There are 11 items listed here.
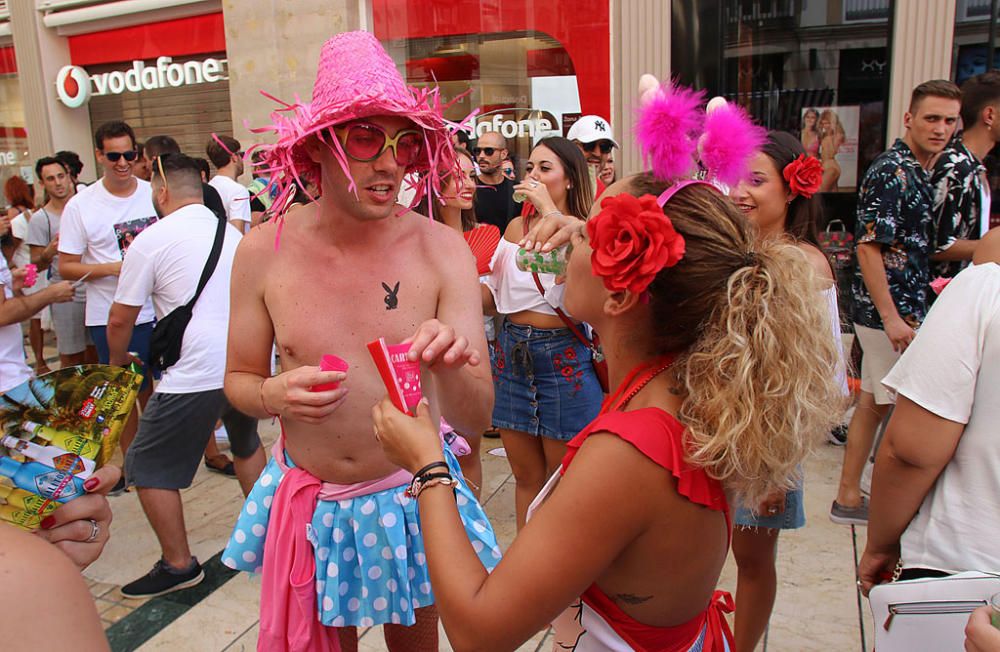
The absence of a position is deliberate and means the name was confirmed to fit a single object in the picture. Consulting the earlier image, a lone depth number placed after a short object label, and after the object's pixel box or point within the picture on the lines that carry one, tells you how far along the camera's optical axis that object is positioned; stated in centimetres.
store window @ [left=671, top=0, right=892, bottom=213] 722
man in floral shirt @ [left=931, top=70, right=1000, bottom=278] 388
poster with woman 734
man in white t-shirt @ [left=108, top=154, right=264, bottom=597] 364
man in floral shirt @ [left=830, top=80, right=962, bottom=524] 397
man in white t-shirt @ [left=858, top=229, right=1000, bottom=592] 171
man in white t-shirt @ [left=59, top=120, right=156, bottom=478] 506
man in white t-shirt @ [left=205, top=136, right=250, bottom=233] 652
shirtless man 210
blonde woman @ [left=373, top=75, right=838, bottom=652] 131
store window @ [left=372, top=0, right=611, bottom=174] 803
